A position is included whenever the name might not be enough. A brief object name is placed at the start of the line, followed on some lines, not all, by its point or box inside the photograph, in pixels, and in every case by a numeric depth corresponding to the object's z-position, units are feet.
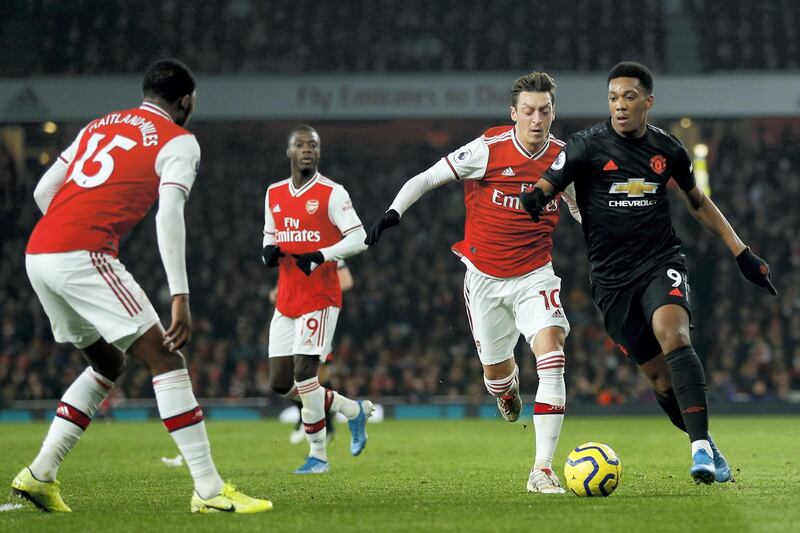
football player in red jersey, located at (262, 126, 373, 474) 63.10
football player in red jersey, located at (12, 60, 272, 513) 37.45
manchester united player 46.19
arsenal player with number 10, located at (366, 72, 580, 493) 51.31
